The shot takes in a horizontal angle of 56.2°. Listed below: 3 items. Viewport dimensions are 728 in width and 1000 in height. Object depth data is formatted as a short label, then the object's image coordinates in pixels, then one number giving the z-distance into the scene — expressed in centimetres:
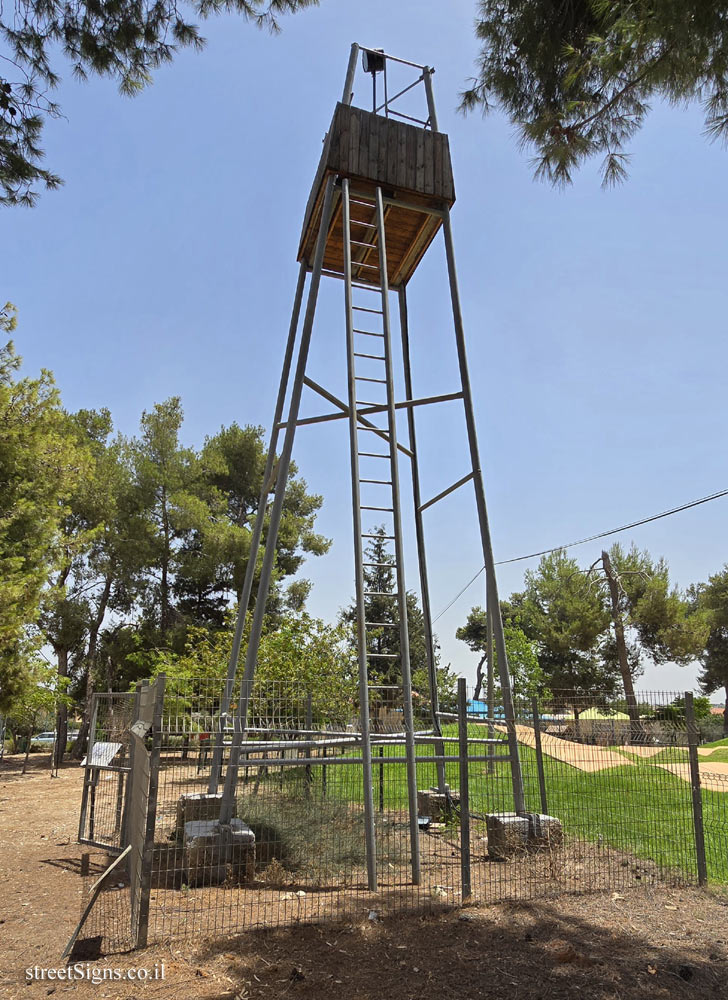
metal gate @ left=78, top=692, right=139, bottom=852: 691
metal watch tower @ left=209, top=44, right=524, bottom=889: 655
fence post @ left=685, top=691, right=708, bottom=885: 593
